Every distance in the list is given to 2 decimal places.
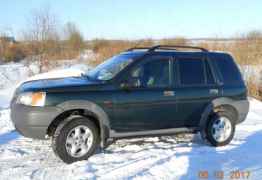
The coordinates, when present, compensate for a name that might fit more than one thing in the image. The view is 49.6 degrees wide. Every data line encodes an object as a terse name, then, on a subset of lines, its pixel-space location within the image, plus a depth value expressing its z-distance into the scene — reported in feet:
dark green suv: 14.12
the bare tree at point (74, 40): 67.58
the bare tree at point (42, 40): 48.32
